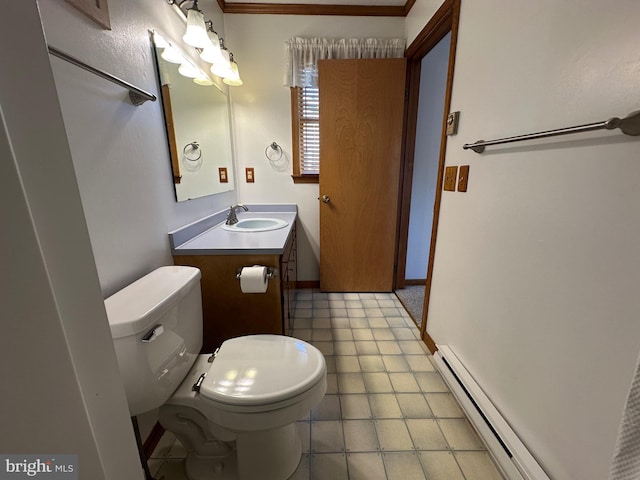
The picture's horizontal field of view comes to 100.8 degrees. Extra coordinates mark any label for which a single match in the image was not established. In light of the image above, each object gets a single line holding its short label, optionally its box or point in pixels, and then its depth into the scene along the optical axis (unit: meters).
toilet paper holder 1.30
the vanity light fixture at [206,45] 1.27
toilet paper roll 1.24
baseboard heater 0.88
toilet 0.76
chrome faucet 1.87
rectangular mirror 1.30
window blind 2.30
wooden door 2.10
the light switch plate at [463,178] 1.30
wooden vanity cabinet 1.32
